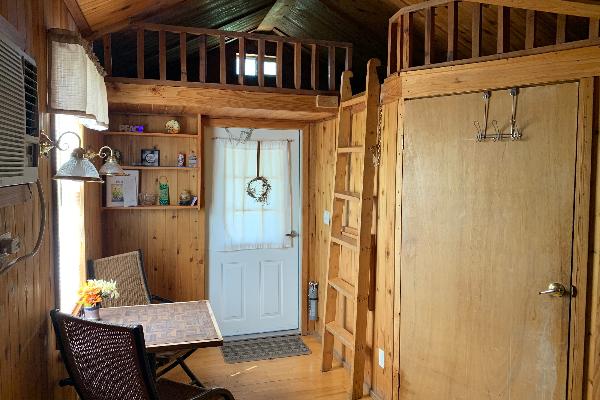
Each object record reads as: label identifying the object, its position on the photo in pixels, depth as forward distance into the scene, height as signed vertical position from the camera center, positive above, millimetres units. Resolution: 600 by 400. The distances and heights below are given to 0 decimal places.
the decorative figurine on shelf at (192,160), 4211 +86
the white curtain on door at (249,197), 4398 -232
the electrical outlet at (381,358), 3221 -1274
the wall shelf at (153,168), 4004 +14
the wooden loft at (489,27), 2281 +851
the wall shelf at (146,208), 4016 -330
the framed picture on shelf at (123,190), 4004 -176
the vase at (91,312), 2391 -723
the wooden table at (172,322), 2311 -834
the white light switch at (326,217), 4202 -409
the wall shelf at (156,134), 3975 +298
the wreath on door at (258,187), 4473 -158
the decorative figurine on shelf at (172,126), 4121 +378
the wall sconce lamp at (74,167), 1760 +8
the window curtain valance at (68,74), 1930 +393
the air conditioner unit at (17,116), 1259 +152
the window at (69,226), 2262 -335
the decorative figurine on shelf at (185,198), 4215 -251
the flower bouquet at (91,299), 2379 -653
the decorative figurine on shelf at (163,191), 4172 -189
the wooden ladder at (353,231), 3227 -449
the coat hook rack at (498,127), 2492 +245
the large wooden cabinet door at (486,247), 2365 -414
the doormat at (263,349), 4062 -1593
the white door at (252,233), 4395 -591
